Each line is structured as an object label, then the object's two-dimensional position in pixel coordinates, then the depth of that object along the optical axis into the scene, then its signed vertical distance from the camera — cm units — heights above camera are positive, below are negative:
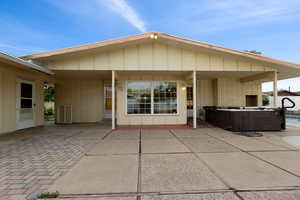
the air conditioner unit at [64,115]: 780 -74
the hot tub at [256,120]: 537 -72
